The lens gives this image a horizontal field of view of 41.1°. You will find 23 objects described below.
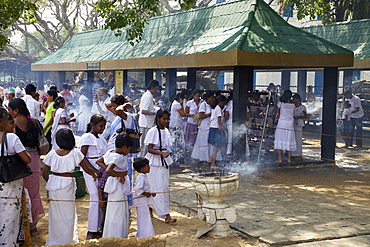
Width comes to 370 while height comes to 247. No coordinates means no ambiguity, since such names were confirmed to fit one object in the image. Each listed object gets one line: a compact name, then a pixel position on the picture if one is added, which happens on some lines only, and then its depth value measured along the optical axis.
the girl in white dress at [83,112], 16.49
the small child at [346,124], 15.00
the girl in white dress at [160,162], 7.00
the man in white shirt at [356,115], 14.74
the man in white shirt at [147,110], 9.95
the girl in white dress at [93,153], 6.13
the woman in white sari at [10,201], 5.15
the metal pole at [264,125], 11.02
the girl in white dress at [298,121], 11.92
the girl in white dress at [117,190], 5.75
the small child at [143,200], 6.12
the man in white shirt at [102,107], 14.75
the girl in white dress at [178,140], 11.31
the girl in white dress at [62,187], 5.56
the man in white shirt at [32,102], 10.39
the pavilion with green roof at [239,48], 10.32
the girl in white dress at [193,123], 12.00
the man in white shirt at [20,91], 16.58
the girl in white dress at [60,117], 10.18
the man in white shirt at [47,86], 21.91
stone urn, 6.23
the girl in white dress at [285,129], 11.53
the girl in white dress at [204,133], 11.33
